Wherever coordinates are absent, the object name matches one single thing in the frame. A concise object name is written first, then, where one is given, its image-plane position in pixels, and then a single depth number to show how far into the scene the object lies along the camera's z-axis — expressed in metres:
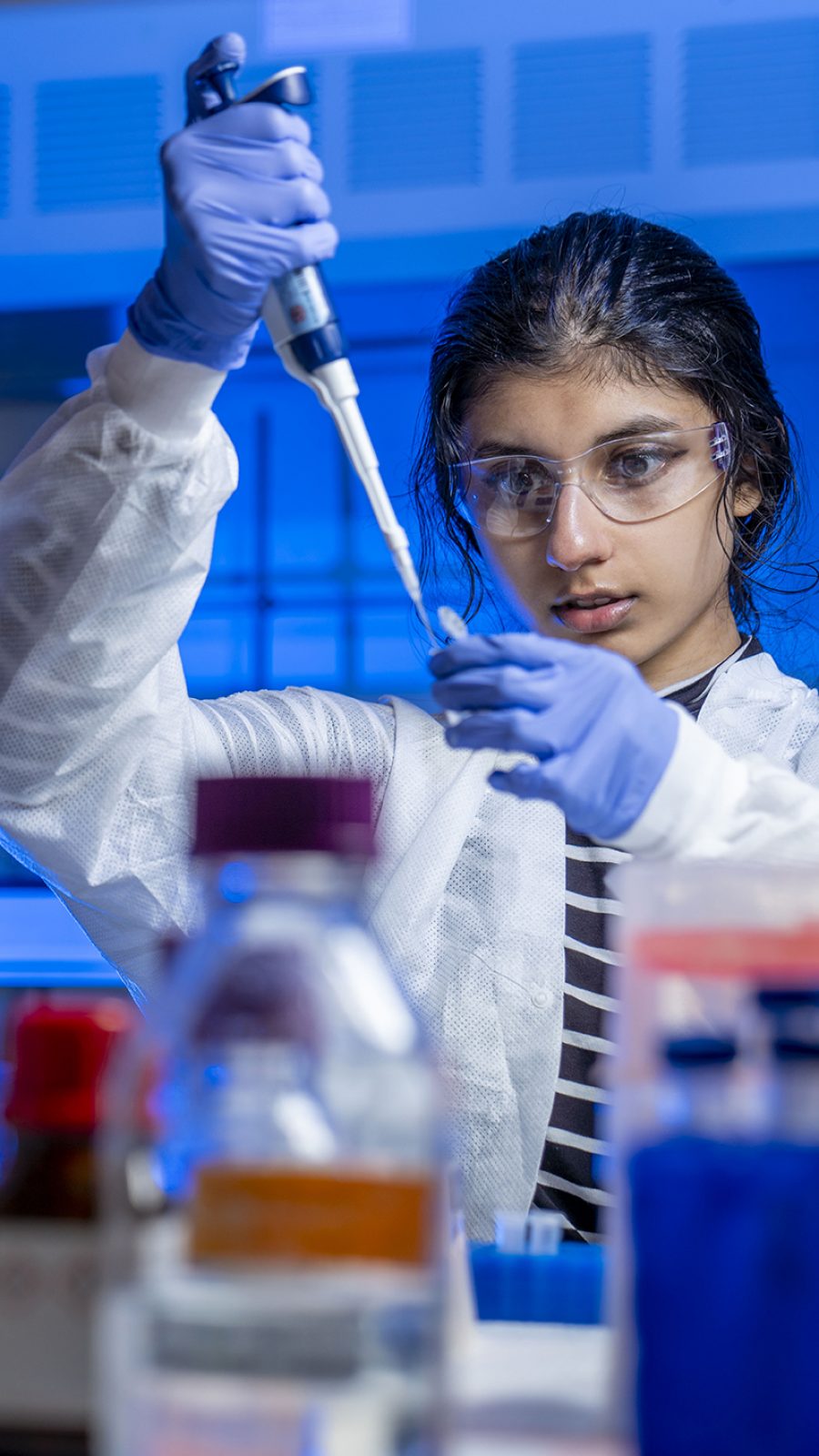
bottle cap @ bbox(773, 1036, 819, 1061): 0.47
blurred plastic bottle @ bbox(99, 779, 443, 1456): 0.43
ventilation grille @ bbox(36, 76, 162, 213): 2.49
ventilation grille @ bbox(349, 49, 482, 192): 2.41
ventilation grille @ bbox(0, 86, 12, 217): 2.53
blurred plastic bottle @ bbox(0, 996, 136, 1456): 0.52
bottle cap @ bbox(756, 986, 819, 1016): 0.48
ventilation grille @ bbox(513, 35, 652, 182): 2.37
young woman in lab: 1.14
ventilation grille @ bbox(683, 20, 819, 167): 2.32
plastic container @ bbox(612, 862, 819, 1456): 0.45
